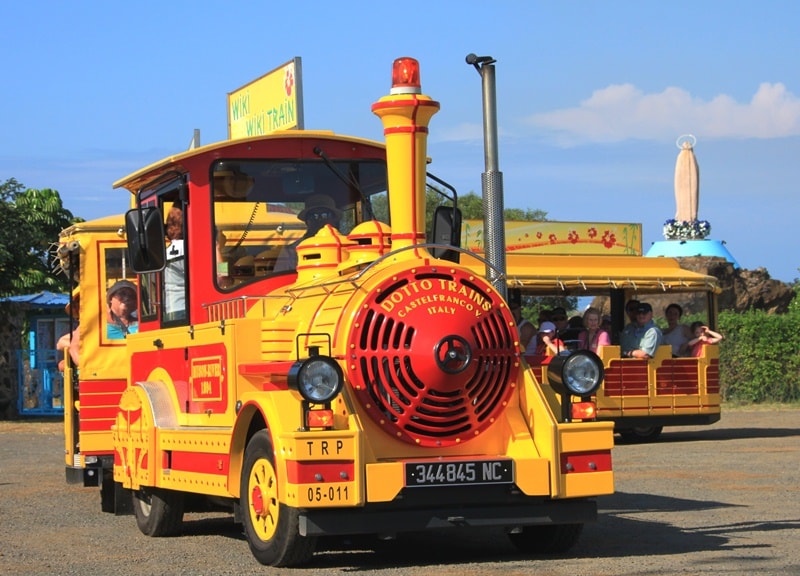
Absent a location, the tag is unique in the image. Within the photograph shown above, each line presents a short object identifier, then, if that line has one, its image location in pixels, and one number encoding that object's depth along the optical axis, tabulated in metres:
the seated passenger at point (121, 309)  12.98
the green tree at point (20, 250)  29.72
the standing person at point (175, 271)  10.19
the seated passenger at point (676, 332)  20.52
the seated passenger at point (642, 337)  19.58
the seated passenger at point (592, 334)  19.61
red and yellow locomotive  8.12
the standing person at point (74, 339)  12.96
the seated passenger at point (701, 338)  20.22
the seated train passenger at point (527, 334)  18.62
